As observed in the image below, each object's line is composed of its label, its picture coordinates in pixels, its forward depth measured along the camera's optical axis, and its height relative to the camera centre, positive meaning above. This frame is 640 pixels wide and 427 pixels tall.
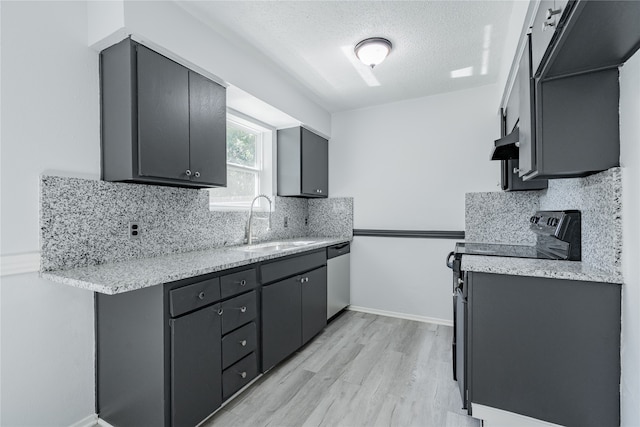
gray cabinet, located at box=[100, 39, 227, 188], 1.64 +0.55
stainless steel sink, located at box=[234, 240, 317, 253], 2.54 -0.32
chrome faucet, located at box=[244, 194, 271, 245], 2.76 -0.19
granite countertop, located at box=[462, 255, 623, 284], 1.34 -0.30
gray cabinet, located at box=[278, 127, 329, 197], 3.27 +0.54
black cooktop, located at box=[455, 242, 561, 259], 1.94 -0.30
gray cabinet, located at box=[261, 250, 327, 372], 2.13 -0.76
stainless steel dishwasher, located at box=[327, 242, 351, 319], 3.13 -0.75
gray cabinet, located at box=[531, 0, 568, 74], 1.02 +0.70
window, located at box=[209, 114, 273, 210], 2.84 +0.48
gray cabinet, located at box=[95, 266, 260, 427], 1.44 -0.73
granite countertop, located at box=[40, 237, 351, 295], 1.29 -0.30
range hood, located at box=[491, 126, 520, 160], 1.82 +0.42
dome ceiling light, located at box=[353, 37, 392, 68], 2.21 +1.21
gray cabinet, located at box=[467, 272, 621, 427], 1.34 -0.67
